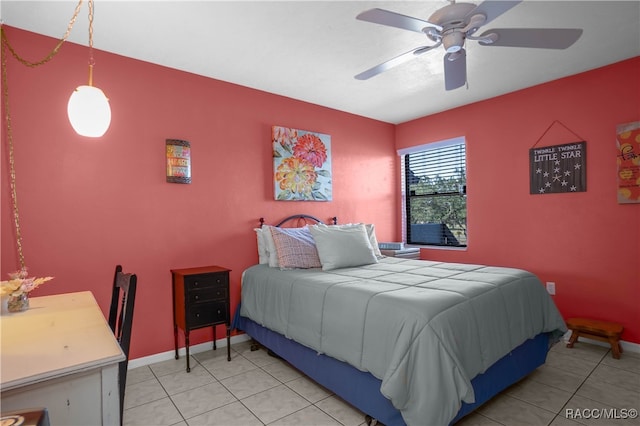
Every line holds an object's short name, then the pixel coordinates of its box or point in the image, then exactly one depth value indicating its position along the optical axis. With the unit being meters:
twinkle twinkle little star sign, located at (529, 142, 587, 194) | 3.21
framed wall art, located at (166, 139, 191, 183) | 2.94
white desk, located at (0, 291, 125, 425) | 0.94
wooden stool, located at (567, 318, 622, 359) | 2.80
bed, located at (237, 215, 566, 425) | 1.66
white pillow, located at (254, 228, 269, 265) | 3.32
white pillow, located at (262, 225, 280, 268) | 3.12
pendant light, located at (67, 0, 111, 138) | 1.69
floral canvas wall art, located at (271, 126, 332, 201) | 3.62
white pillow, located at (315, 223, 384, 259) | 3.58
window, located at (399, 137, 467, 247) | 4.27
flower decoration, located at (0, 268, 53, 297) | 1.55
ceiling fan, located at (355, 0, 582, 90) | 1.67
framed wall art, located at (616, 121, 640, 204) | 2.88
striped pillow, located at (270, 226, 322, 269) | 2.98
